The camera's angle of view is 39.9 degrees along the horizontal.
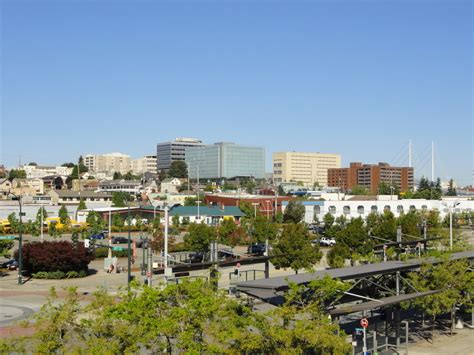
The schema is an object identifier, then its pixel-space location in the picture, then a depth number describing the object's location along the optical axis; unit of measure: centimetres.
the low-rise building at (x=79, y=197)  14050
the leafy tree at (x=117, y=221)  10306
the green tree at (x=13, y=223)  9619
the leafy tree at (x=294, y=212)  11306
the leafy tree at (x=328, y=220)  9772
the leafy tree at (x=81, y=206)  11779
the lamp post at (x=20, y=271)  5132
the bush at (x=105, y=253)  6909
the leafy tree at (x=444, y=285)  3250
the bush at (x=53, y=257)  5459
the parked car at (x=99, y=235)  8691
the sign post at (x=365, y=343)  2584
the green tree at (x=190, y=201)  13862
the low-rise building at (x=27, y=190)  17760
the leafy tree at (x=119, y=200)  13242
